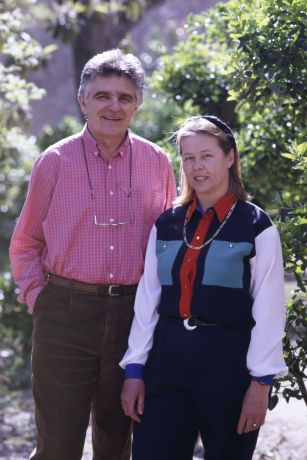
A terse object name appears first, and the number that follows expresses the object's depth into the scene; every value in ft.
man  18.99
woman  16.39
